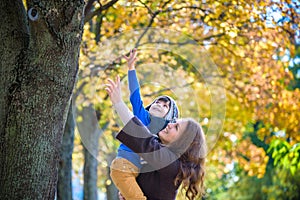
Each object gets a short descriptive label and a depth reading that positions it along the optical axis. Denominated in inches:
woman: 141.5
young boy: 152.9
